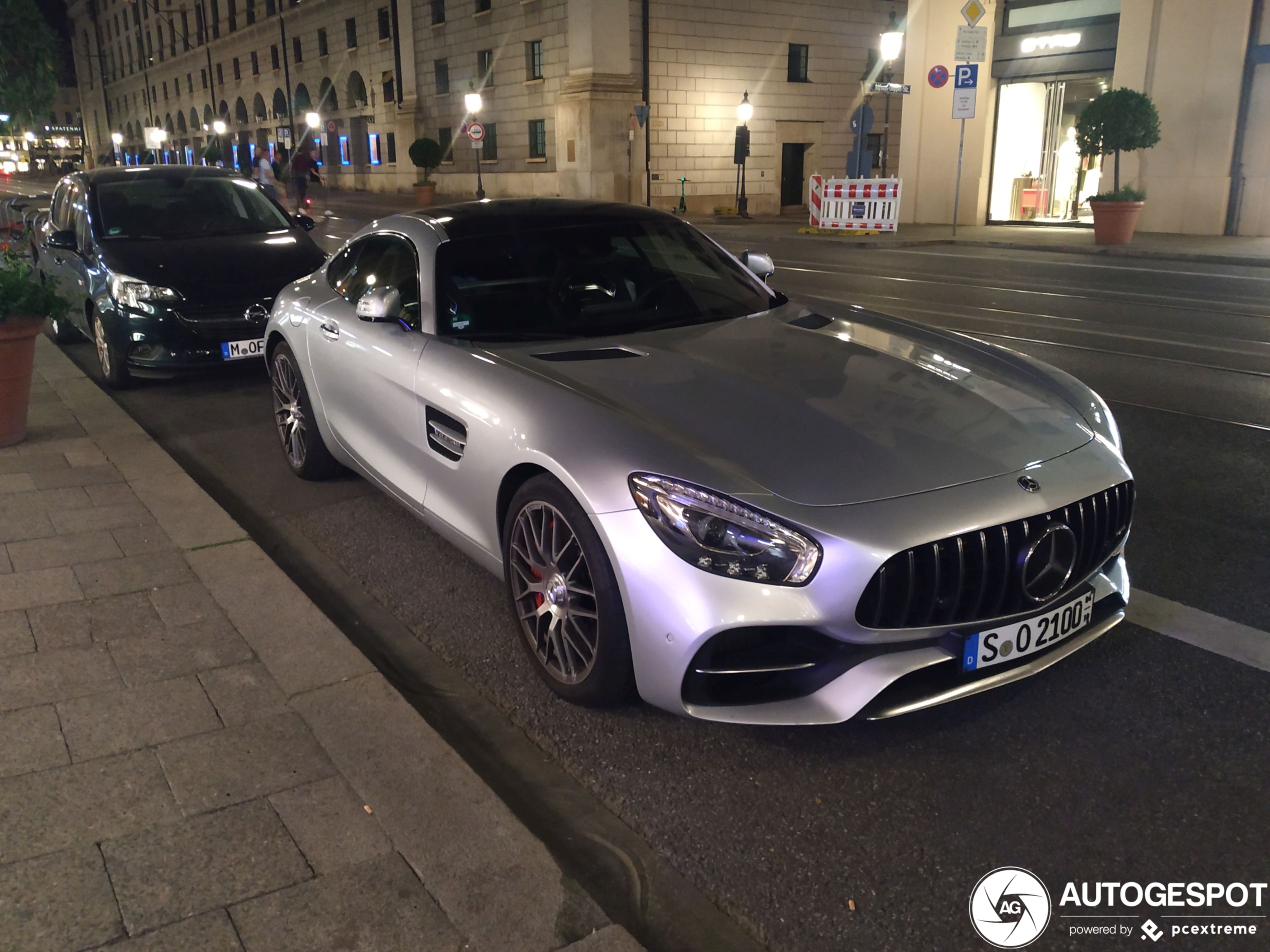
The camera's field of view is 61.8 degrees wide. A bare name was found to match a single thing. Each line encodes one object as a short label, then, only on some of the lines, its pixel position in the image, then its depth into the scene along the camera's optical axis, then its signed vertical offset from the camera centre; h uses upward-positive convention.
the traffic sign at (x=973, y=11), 21.23 +3.05
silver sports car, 2.80 -0.86
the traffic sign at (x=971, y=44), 21.36 +2.43
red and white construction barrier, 23.36 -0.75
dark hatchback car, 7.72 -0.65
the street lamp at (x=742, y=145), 33.16 +0.78
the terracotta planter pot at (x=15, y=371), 6.17 -1.11
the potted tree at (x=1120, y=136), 19.80 +0.58
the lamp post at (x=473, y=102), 38.28 +2.46
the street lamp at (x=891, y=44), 24.84 +2.86
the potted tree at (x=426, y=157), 40.94 +0.60
